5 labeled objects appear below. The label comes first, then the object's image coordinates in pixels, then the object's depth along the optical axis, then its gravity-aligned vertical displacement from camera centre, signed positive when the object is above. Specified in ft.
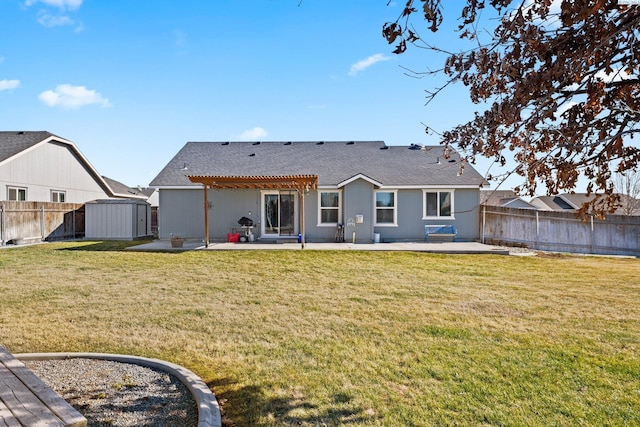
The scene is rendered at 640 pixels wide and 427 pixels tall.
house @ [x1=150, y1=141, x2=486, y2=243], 55.36 +2.08
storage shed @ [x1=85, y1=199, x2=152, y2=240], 63.00 +0.40
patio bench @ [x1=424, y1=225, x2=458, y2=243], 56.13 -2.04
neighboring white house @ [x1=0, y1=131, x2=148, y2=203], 61.16 +9.71
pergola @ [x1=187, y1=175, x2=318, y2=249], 46.78 +5.05
